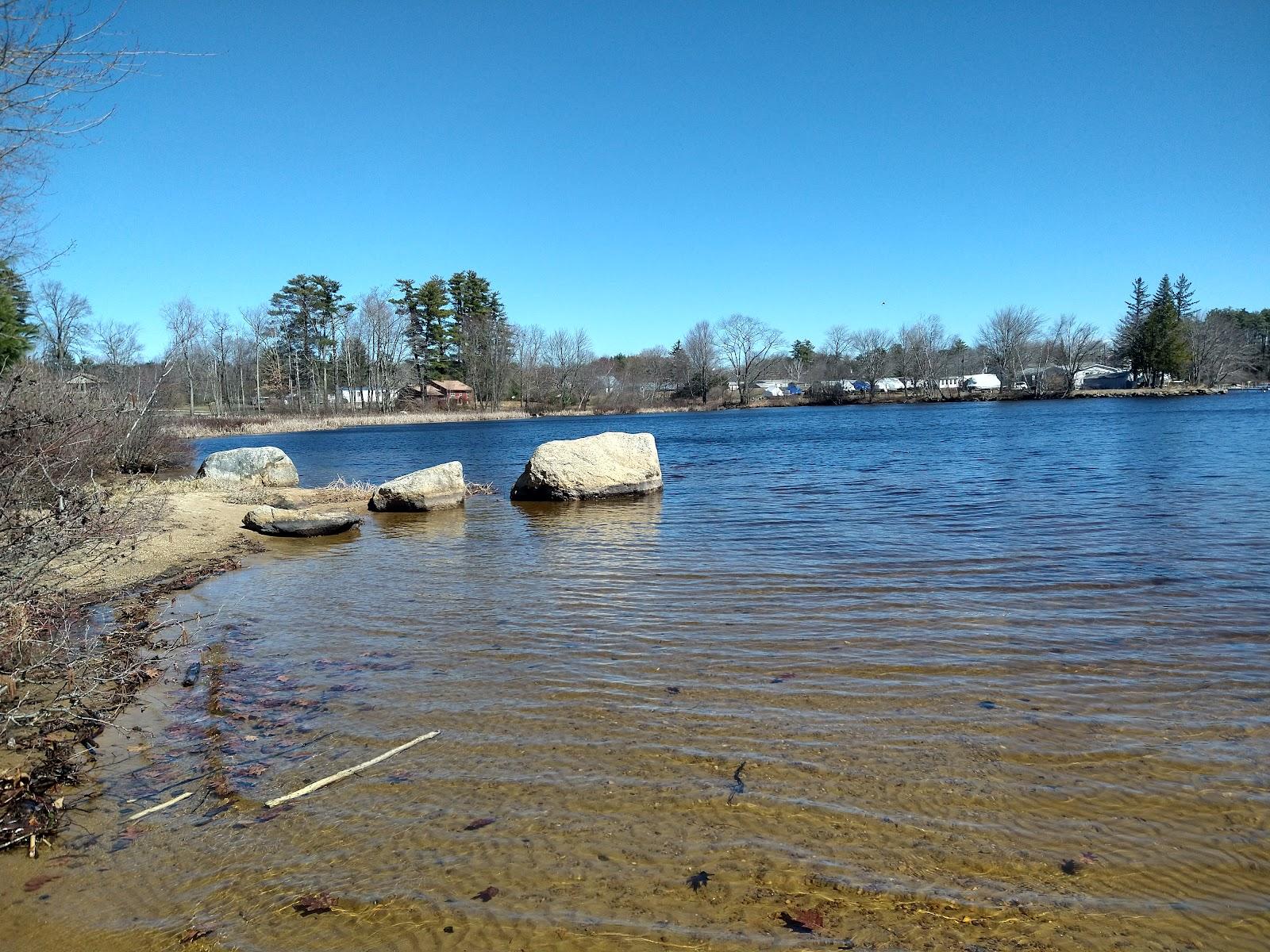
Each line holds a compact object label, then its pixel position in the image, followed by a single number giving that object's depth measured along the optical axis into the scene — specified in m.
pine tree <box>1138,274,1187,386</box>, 81.00
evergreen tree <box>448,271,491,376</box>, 87.81
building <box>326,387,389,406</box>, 81.25
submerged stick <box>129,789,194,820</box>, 4.04
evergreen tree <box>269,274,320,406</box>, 77.62
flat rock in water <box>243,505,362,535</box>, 13.94
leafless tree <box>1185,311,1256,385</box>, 87.19
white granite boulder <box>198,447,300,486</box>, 21.31
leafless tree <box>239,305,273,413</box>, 77.38
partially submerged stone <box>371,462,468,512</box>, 17.03
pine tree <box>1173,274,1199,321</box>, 93.06
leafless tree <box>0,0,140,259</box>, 3.97
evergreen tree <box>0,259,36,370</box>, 17.09
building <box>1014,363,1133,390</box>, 90.56
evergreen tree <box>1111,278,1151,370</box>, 85.12
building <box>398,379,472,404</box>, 83.69
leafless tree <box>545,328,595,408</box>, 90.50
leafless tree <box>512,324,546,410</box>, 89.06
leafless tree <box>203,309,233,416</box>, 75.75
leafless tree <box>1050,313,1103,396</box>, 89.38
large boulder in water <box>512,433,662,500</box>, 17.72
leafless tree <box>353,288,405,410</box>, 82.62
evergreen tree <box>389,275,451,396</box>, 86.12
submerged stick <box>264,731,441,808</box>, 4.16
